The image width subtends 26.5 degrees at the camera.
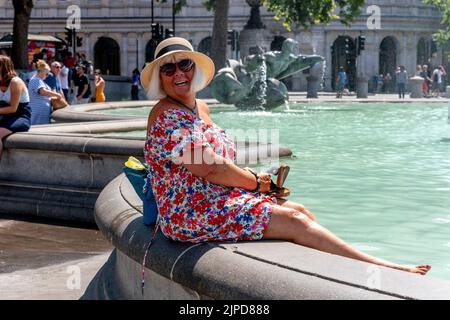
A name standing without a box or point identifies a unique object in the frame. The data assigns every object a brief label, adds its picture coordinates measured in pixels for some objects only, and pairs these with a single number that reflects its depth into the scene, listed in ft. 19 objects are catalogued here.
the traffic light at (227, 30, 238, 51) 146.32
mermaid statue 79.36
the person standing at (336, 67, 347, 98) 141.59
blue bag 16.35
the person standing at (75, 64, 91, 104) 77.51
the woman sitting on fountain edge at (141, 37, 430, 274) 15.02
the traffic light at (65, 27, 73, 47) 141.18
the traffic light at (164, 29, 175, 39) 121.79
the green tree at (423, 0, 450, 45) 175.01
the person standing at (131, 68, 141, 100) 117.91
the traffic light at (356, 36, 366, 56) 145.69
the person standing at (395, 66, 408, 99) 141.59
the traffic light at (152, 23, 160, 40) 130.00
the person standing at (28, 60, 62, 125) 43.27
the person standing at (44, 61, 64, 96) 54.08
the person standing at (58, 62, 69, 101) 72.28
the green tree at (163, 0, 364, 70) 116.06
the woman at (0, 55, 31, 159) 31.63
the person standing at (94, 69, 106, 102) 79.97
